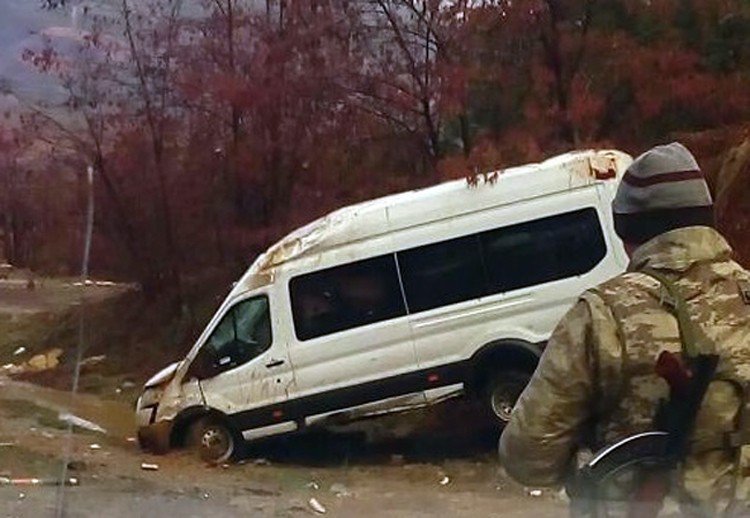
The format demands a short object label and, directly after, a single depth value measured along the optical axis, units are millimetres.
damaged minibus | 14109
